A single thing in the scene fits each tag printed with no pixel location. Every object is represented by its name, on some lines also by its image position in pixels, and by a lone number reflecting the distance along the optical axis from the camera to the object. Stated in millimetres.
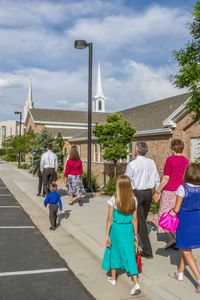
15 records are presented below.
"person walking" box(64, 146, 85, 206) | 10633
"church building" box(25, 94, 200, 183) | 16609
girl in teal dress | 4512
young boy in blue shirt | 8023
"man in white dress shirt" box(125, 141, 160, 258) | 5543
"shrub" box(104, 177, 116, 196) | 13727
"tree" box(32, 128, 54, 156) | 28538
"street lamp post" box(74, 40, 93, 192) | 13588
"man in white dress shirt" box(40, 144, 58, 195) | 12055
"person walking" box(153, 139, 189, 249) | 5734
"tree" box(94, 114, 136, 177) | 17031
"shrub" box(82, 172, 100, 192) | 15618
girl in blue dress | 4391
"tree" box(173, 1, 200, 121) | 8773
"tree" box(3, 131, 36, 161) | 34562
